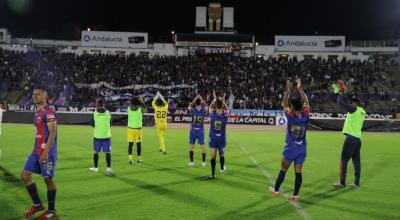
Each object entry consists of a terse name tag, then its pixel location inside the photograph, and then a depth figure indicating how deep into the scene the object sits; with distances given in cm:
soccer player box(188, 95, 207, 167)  1357
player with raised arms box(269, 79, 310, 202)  859
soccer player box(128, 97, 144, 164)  1422
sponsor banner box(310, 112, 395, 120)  3739
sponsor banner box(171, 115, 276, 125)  3876
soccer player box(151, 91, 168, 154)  1722
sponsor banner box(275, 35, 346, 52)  5966
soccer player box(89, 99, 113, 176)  1177
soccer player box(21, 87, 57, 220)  699
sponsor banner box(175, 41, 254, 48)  5450
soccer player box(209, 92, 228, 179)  1152
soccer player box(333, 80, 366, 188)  1068
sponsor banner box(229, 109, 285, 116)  3975
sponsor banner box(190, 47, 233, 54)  5484
